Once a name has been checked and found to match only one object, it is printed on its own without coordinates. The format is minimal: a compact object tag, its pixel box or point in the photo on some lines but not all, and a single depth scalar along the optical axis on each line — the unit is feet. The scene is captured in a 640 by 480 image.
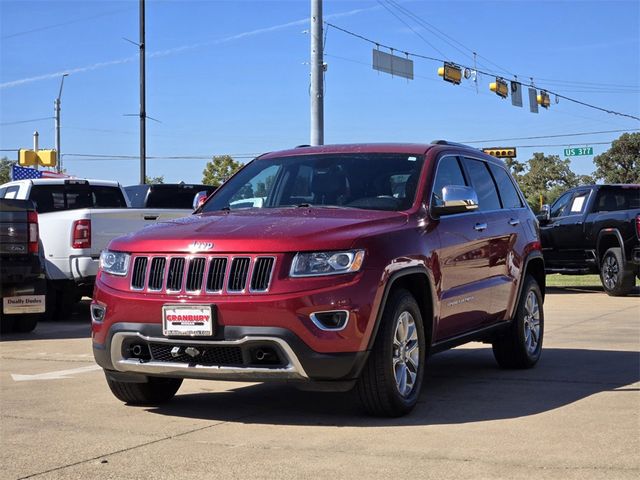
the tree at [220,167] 229.04
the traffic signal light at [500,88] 110.26
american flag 94.07
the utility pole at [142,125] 82.84
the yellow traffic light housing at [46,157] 103.55
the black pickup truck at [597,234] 53.72
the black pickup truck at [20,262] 34.63
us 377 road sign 136.56
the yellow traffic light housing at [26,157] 101.62
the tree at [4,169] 209.88
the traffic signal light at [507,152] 106.93
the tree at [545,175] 295.28
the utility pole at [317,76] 65.87
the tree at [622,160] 226.79
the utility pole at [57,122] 159.33
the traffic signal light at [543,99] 123.13
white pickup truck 39.88
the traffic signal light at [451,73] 97.50
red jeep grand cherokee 17.67
